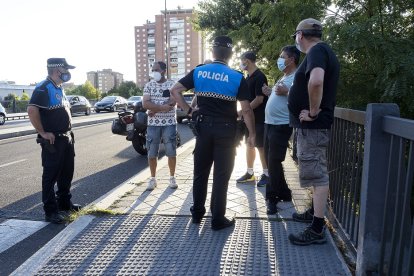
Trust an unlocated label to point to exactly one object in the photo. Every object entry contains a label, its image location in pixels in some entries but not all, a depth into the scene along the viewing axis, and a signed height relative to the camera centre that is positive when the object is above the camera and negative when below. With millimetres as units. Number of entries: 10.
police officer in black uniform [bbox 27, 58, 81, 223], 4449 -445
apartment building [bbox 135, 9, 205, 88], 133000 +15916
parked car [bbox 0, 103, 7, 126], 23072 -1798
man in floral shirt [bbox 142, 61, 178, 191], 5551 -454
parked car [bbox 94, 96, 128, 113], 37625 -1688
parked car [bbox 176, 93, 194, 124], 18644 -1187
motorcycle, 8812 -952
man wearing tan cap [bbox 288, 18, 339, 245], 3234 -237
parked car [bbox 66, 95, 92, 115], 31014 -1469
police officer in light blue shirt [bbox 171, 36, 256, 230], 3855 -280
